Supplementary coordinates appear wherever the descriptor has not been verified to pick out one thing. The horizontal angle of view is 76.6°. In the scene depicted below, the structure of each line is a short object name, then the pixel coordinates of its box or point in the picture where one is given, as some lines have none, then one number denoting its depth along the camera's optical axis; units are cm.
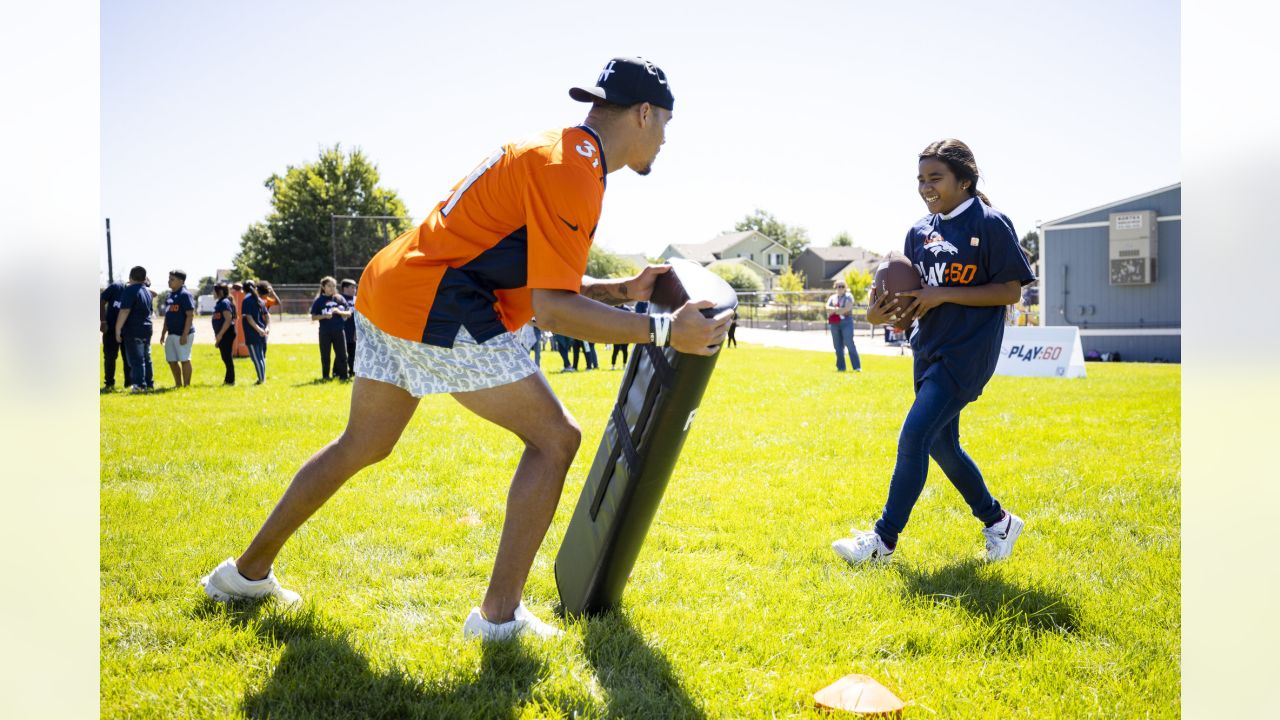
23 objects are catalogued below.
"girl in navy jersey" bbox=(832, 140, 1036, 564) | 378
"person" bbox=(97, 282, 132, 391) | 1343
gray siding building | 2995
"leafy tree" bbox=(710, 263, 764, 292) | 7156
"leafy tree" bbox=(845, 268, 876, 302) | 7019
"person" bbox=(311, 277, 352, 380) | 1445
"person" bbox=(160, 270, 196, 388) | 1303
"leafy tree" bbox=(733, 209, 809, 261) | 12544
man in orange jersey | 259
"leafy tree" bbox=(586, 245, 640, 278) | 6462
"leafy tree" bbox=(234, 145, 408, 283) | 6091
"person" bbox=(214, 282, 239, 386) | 1395
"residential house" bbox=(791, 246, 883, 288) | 9756
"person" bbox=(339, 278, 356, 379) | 1498
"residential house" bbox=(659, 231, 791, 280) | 10512
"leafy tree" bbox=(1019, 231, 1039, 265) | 10979
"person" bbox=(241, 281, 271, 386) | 1441
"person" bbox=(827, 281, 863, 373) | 1642
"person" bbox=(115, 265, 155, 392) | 1272
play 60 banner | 1678
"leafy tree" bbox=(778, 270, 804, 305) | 7925
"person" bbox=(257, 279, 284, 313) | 1686
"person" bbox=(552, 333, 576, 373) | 1652
